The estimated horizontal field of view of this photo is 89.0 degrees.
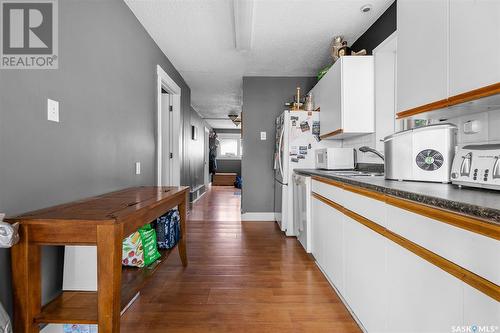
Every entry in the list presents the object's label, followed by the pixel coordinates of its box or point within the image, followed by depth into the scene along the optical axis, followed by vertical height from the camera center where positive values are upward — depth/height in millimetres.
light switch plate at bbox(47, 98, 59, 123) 1392 +312
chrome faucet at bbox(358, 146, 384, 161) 2151 +138
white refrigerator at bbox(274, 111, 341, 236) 3473 +280
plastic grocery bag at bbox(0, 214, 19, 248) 896 -246
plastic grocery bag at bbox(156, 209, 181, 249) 2184 -573
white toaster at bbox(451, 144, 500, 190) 979 -5
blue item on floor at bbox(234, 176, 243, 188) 9408 -627
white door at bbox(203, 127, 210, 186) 8878 +446
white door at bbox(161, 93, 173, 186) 4164 +523
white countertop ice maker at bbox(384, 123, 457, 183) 1332 +67
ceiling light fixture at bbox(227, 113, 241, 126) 7775 +1500
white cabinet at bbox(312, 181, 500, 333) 738 -448
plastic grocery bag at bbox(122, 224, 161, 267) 1759 -589
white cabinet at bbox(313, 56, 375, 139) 2613 +732
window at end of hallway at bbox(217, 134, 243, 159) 11727 +915
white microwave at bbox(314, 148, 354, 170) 2912 +83
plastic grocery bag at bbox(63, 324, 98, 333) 1395 -896
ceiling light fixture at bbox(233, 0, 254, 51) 2137 +1375
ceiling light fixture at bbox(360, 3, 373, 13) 2366 +1487
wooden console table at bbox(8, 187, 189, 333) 1041 -386
